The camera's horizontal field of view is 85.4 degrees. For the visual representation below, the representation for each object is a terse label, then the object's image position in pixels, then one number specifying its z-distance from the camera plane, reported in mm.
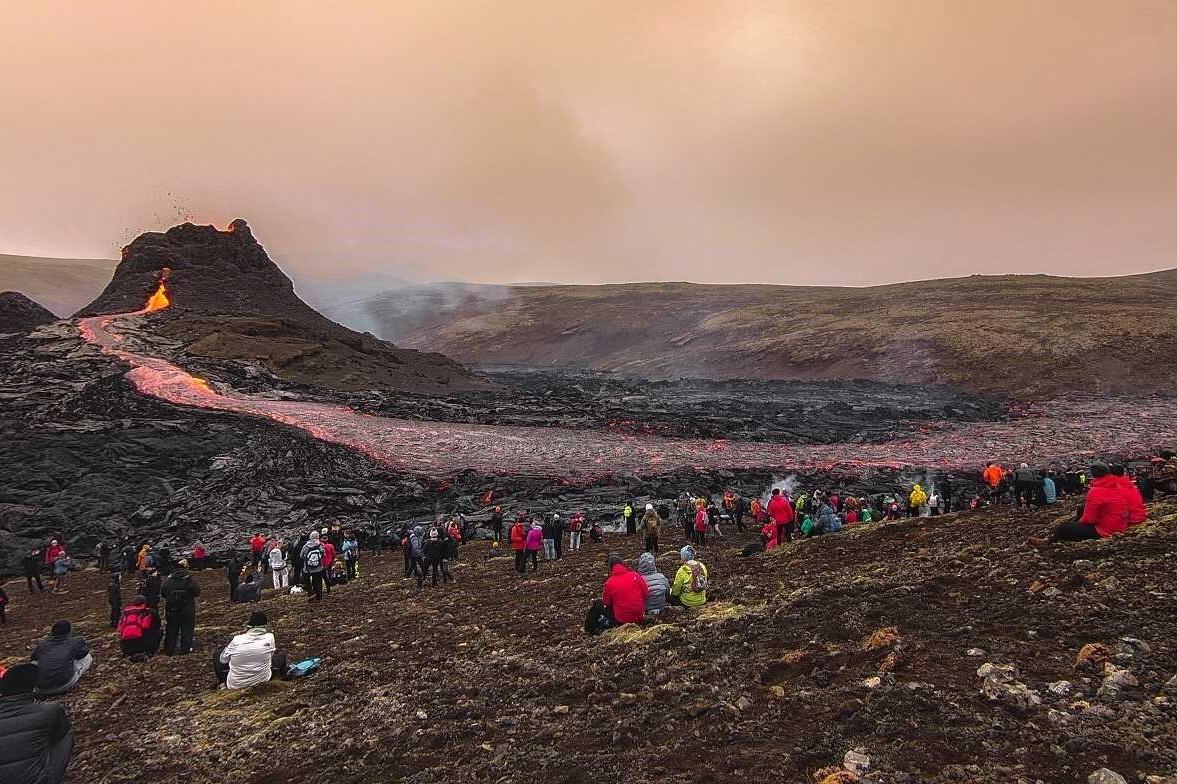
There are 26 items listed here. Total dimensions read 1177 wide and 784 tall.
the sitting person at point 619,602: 11945
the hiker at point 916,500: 23375
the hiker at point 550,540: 22453
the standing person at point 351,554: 22406
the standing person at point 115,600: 17750
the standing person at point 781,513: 18906
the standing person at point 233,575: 21008
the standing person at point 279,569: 21750
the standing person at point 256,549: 24906
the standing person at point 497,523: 26984
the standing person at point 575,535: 24281
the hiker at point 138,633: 13992
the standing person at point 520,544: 20248
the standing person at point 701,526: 22062
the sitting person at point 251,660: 11500
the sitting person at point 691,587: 12750
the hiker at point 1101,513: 11086
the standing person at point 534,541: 20123
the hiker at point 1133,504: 11141
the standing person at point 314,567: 18906
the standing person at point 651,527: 21125
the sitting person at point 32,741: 6926
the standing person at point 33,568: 24891
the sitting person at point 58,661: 11031
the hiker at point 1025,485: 19016
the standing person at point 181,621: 14227
